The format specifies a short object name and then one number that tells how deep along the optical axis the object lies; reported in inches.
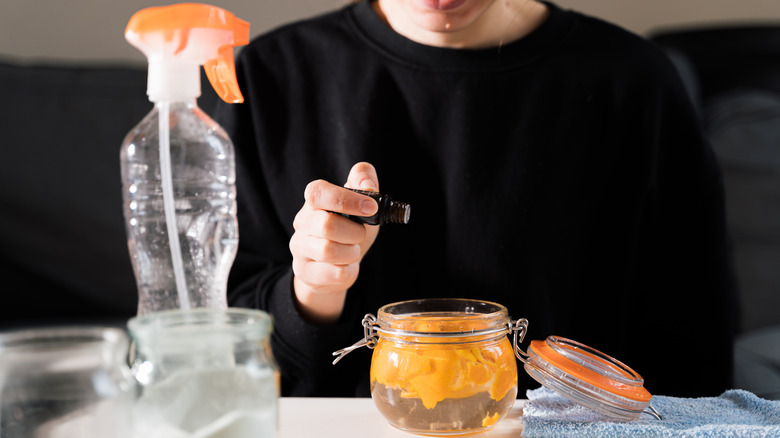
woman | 35.8
